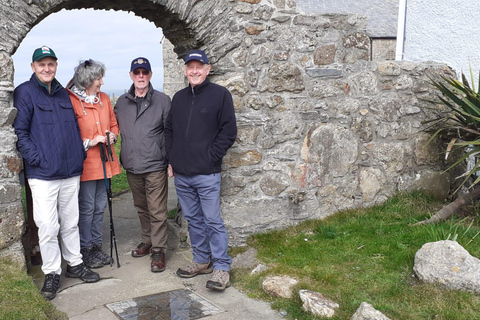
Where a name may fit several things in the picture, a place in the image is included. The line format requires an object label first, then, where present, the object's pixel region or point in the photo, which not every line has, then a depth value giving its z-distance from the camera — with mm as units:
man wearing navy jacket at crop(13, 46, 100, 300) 3893
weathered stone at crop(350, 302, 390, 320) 3223
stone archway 4801
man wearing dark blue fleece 4238
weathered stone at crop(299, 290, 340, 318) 3494
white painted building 6180
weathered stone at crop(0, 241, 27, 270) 3982
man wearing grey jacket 4648
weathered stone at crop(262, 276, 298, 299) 3907
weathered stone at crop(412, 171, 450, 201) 5828
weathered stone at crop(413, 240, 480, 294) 3621
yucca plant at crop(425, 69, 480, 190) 4973
